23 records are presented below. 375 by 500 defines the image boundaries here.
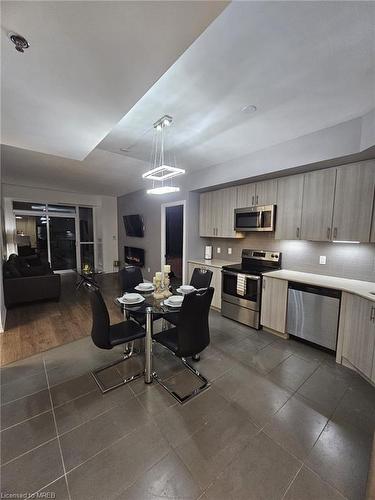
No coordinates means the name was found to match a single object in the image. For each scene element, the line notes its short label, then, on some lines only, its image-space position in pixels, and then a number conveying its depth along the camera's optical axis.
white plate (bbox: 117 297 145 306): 2.16
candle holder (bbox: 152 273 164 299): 2.46
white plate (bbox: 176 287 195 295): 2.63
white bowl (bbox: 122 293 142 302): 2.21
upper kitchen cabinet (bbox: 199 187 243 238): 3.88
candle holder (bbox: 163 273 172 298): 2.45
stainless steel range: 3.20
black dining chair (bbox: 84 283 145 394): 1.91
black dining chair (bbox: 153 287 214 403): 1.84
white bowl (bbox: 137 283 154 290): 2.67
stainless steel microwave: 3.22
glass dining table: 2.04
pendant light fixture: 2.27
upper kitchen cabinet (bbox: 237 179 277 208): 3.25
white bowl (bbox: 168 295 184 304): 2.22
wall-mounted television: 6.03
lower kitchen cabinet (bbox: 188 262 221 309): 3.79
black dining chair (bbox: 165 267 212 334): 3.00
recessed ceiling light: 2.00
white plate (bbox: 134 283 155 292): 2.63
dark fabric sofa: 3.97
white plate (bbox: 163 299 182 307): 2.16
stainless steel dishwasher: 2.49
